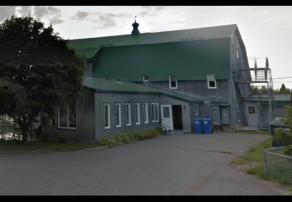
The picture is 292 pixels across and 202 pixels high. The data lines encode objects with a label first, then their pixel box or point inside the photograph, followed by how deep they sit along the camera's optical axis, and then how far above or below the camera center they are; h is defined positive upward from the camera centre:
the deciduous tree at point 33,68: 11.33 +2.79
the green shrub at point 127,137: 14.96 -1.40
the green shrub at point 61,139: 14.20 -1.25
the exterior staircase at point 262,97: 23.27 +1.97
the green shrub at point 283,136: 7.60 -0.88
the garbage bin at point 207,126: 20.34 -1.15
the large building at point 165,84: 15.01 +3.23
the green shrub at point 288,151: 7.07 -1.30
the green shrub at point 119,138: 14.51 -1.38
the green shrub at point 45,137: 15.10 -1.15
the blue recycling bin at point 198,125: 20.64 -1.04
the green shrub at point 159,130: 19.68 -1.29
